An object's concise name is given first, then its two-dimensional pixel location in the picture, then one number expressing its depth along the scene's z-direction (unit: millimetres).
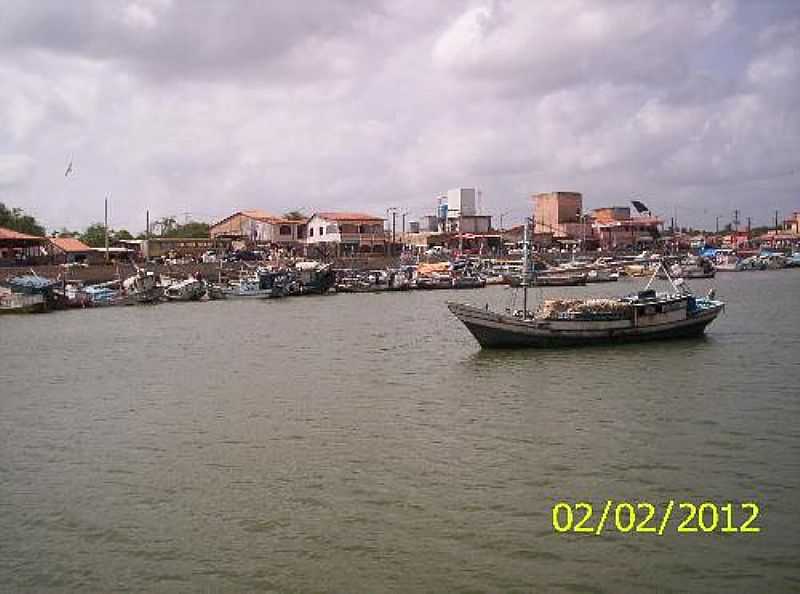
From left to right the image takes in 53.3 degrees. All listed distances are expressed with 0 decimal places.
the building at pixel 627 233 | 110438
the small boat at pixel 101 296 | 58094
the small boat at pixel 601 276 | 81556
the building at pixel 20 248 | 65562
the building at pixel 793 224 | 136625
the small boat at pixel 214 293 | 64375
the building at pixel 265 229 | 90875
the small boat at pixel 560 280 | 75375
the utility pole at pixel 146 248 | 80312
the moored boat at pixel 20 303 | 52750
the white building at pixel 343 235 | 87938
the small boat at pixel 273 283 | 64500
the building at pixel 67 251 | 71812
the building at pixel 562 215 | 113688
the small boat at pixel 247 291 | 63875
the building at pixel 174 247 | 82325
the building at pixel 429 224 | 112850
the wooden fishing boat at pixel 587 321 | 28719
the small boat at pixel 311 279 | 66606
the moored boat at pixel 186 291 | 63281
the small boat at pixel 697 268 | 85438
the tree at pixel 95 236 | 92812
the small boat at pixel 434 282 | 74000
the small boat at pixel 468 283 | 75188
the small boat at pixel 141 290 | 59312
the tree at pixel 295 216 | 104019
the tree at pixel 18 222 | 85938
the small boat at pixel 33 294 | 52906
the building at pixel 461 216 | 108000
